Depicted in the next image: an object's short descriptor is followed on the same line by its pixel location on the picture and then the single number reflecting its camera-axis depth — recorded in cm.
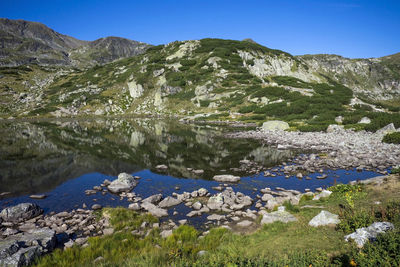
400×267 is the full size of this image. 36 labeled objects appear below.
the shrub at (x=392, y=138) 2555
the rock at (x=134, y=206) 1288
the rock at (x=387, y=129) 3067
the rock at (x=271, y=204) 1230
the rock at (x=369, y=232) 643
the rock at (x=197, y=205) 1277
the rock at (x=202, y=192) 1461
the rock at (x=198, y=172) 1986
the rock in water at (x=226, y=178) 1755
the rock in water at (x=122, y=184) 1584
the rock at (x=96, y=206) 1290
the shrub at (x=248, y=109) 6752
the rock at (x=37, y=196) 1491
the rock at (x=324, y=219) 866
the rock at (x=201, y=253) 744
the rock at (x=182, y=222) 1105
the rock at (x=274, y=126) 4357
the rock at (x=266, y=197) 1360
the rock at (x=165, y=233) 971
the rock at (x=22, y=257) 723
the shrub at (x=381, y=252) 489
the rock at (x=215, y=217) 1145
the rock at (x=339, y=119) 4514
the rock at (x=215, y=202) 1274
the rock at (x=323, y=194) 1226
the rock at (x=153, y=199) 1374
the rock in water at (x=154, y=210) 1209
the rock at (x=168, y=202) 1310
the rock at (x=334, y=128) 3647
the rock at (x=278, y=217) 972
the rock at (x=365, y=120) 4012
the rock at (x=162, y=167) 2128
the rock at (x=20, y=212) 1157
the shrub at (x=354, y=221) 761
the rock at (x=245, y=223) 1051
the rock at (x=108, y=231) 1024
